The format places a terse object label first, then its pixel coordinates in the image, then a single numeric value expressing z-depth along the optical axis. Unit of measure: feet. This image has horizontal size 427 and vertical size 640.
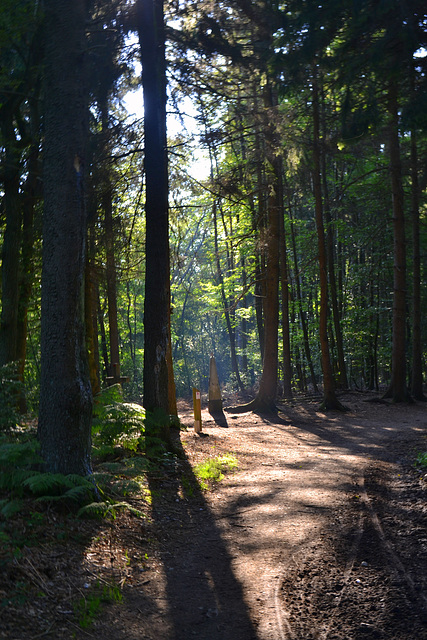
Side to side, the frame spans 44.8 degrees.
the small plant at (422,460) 27.71
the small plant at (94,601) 13.15
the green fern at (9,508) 16.29
